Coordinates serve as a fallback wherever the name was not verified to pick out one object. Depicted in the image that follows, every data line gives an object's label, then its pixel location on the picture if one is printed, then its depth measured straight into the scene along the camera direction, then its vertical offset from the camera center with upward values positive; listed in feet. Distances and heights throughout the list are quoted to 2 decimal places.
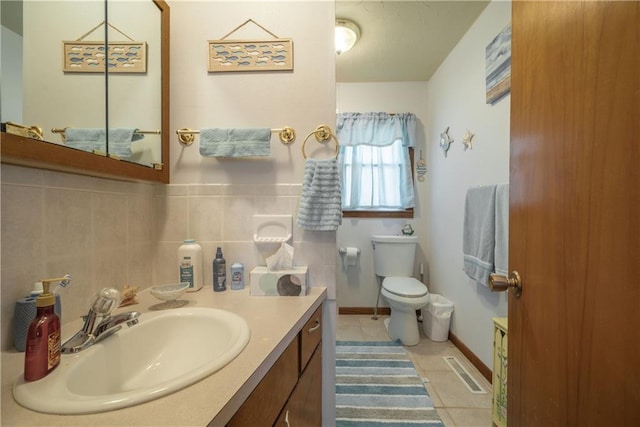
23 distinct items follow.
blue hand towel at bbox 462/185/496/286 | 4.93 -0.45
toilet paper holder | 8.38 -1.38
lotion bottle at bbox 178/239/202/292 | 3.29 -0.74
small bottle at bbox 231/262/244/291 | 3.36 -0.91
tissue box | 3.14 -0.95
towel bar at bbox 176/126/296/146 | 3.49 +1.07
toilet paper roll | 8.17 -1.56
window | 8.36 +1.77
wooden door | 1.37 +0.00
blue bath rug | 4.32 -3.63
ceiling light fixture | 5.79 +4.28
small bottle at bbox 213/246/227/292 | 3.30 -0.87
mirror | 1.75 +1.11
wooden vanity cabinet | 1.69 -1.56
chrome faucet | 1.85 -0.92
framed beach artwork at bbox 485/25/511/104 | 4.61 +2.87
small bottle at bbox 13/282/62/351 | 1.82 -0.83
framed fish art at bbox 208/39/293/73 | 3.50 +2.19
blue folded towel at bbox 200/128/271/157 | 3.33 +0.91
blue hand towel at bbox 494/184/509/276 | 4.56 -0.34
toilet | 6.38 -2.06
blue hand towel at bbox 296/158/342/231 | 3.32 +0.13
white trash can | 6.77 -2.97
